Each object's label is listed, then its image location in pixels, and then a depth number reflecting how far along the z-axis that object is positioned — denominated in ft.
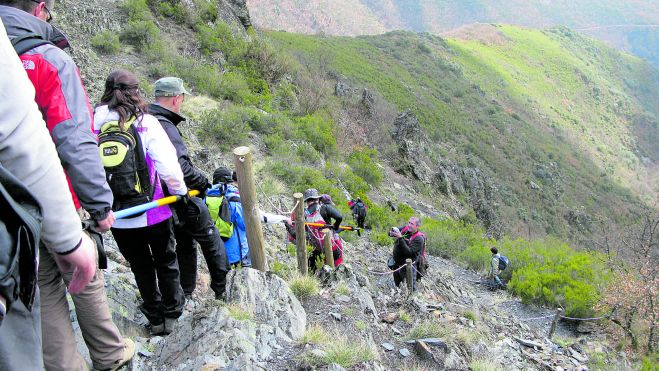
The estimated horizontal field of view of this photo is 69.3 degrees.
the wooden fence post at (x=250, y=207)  13.09
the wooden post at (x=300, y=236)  16.35
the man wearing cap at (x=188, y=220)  11.19
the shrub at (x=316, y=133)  50.53
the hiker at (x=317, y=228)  19.92
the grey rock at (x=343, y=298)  16.12
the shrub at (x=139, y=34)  45.52
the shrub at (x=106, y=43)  41.86
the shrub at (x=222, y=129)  35.45
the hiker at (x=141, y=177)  9.61
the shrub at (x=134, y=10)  48.00
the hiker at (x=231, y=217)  14.82
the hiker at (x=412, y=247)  25.02
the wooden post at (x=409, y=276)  23.75
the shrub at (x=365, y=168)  57.00
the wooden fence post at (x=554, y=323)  26.91
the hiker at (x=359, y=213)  39.57
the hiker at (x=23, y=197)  4.52
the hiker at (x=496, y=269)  35.96
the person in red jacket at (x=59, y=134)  6.75
